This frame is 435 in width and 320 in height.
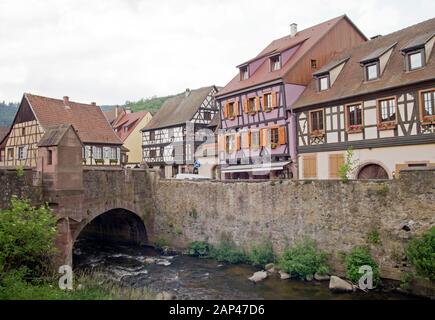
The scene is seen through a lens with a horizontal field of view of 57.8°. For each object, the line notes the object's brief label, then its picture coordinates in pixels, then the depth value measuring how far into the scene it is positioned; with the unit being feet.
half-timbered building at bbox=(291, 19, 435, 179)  57.06
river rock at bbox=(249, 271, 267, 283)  53.99
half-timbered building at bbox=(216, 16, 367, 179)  81.41
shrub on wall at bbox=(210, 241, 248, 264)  64.69
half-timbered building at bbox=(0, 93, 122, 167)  100.42
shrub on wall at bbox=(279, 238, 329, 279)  52.90
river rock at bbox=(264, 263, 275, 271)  58.39
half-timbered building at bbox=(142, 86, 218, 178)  124.47
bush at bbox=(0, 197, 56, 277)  37.22
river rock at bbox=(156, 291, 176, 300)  44.78
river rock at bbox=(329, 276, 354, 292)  47.14
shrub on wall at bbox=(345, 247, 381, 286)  47.78
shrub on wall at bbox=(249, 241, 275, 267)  61.08
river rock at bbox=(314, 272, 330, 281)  51.95
